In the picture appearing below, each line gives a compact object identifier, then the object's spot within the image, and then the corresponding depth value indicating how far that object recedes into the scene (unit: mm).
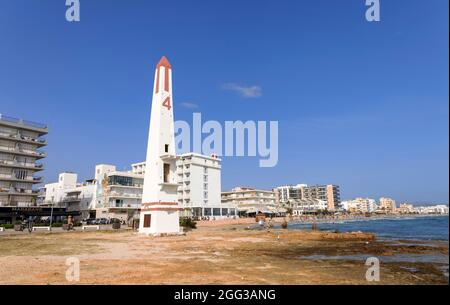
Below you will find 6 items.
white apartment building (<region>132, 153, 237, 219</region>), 111312
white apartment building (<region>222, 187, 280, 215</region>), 143338
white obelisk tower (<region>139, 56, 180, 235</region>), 37125
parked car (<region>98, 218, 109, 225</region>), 70488
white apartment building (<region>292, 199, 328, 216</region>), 182088
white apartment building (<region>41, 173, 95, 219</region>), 92938
